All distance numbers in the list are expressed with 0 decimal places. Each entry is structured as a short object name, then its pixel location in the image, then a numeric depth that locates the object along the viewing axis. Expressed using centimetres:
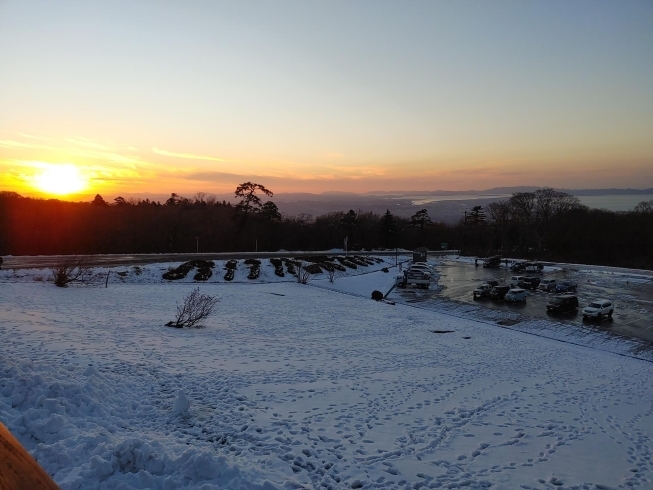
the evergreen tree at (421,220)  8212
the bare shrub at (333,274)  3470
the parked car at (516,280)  3493
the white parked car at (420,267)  3938
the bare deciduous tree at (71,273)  2409
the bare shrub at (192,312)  1639
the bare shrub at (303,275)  3366
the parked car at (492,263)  5134
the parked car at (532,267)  4797
